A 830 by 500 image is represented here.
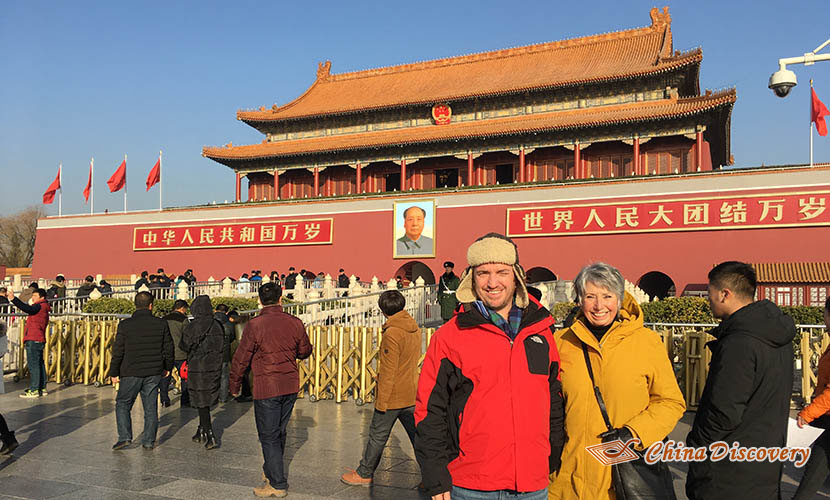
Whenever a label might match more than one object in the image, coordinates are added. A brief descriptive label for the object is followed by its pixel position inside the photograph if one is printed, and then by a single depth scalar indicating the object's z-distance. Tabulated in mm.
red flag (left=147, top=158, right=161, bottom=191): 27969
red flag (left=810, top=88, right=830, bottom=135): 19734
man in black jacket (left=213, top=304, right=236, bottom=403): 8586
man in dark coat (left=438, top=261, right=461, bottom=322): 12531
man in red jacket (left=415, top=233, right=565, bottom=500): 2557
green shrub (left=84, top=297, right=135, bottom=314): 14870
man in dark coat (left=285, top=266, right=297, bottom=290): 19188
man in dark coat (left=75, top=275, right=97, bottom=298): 16795
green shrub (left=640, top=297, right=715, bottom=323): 12773
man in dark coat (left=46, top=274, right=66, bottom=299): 16505
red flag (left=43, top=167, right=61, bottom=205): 28188
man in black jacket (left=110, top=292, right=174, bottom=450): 6035
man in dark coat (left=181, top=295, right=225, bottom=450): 6176
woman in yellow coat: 2803
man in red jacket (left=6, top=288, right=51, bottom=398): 8758
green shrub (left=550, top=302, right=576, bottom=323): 13199
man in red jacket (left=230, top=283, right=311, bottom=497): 4797
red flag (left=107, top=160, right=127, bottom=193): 27500
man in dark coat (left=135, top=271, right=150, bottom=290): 15712
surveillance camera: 8664
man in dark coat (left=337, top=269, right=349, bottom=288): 20067
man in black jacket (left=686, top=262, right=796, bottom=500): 2822
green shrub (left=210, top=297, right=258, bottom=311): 14734
